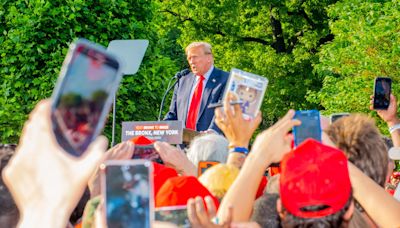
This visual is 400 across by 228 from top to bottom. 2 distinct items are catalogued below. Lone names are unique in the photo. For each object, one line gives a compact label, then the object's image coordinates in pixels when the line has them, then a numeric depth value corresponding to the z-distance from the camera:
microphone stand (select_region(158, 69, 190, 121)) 7.64
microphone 7.63
